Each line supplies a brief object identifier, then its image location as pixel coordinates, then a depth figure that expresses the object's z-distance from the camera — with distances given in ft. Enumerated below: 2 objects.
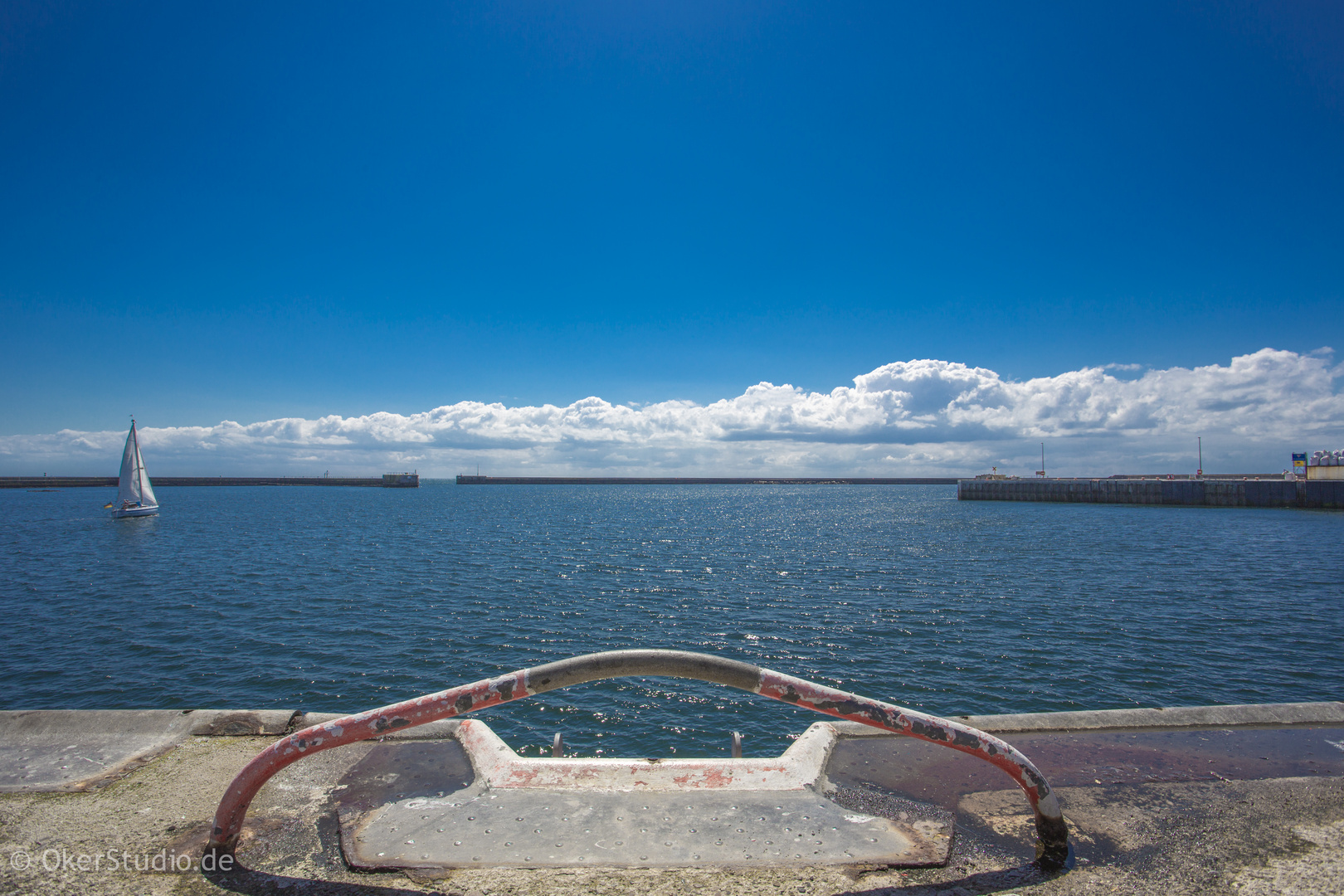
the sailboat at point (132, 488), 178.70
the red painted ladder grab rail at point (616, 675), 12.45
